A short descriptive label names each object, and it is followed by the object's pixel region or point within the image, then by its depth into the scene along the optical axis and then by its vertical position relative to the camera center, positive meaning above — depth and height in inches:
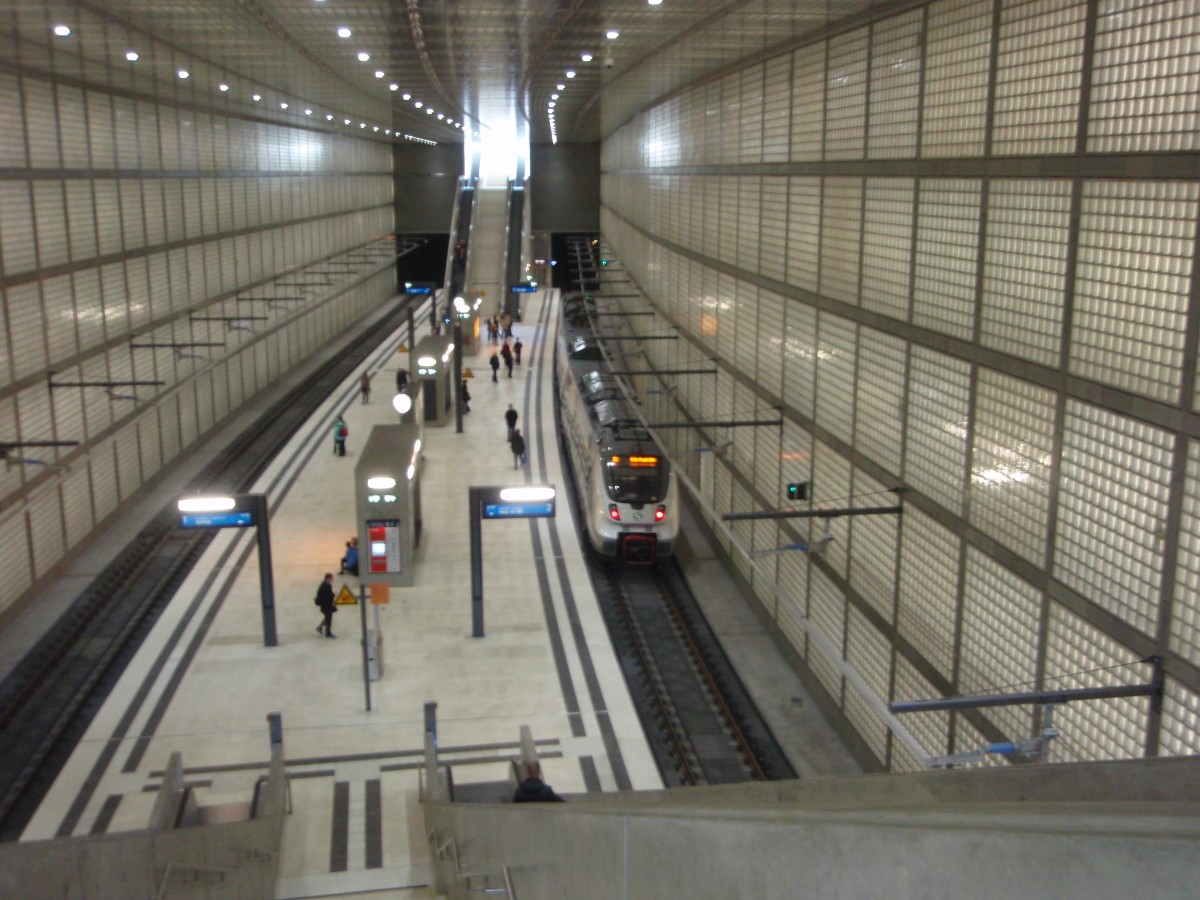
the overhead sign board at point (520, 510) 576.4 -148.7
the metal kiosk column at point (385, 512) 629.0 -165.0
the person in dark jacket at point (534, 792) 347.6 -174.4
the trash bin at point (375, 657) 544.4 -209.6
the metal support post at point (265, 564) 572.1 -175.2
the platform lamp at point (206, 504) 555.5 -141.1
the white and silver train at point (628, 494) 707.4 -173.9
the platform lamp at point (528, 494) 571.4 -140.0
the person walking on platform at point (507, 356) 1350.9 -170.0
